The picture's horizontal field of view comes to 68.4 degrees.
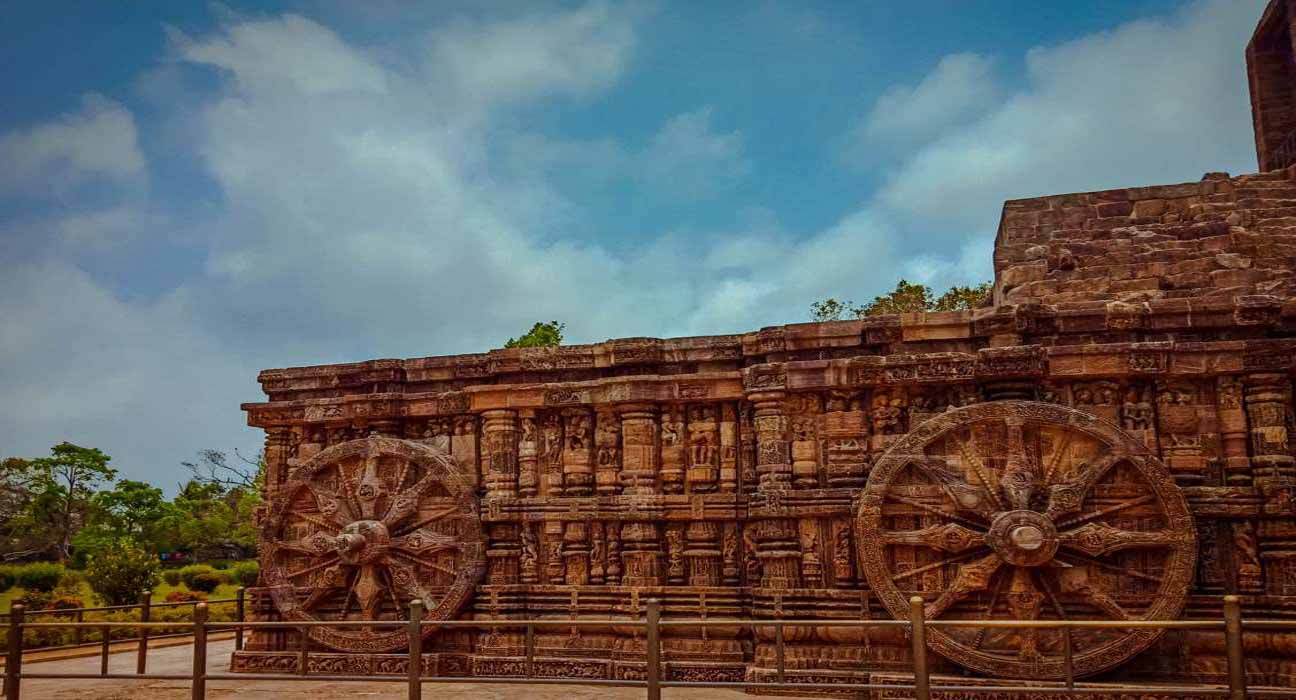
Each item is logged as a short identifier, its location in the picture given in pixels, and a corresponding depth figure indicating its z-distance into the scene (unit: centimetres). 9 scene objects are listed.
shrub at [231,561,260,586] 2790
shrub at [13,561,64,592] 2506
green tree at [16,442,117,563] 3416
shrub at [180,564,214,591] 2664
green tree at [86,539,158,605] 1819
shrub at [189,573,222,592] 2541
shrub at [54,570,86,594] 2303
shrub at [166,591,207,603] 1950
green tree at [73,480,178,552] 3447
